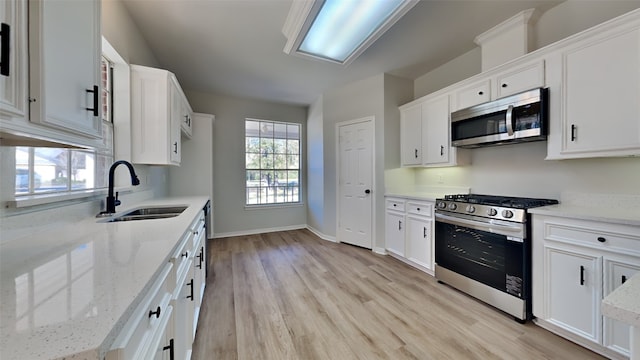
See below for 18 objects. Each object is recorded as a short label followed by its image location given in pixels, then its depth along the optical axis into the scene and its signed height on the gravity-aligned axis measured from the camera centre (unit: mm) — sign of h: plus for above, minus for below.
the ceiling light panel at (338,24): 1765 +1326
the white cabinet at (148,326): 557 -438
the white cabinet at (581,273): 1463 -652
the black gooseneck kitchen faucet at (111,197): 1642 -120
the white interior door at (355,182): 3713 -41
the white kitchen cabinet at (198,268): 1704 -730
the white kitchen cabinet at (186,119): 2949 +842
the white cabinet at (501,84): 2039 +930
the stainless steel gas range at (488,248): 1899 -635
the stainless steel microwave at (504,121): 1987 +566
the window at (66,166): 1120 +83
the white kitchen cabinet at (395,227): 3199 -669
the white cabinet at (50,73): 704 +382
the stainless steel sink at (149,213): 1706 -278
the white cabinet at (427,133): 2871 +622
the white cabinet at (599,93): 1570 +625
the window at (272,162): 4805 +377
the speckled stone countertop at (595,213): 1445 -231
